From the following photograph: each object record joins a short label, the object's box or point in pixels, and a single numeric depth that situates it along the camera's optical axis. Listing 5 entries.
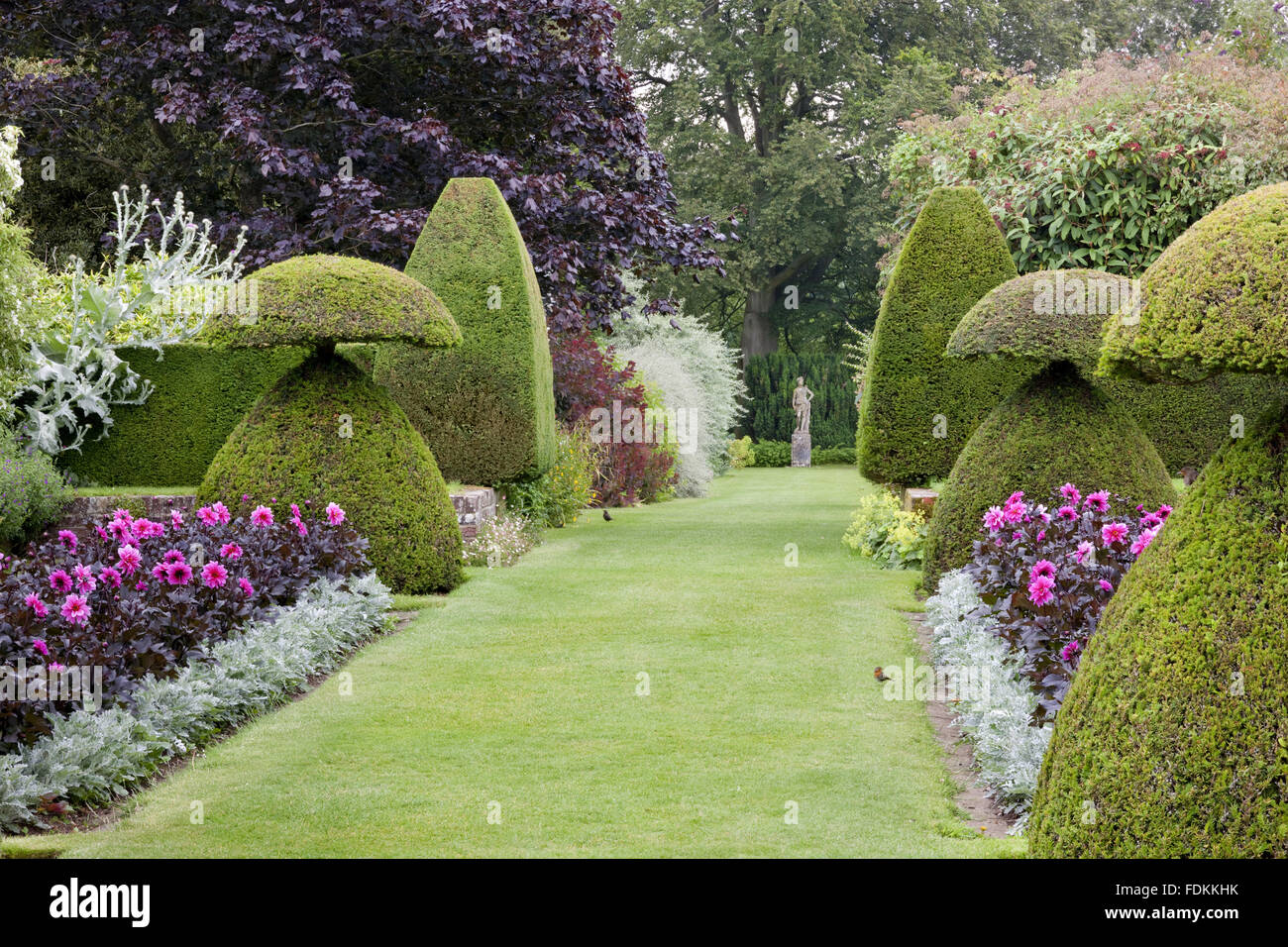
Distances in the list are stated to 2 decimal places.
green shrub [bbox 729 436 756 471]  31.47
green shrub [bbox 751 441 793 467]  32.84
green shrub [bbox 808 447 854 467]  32.88
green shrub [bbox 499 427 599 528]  14.41
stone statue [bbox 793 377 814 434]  31.28
